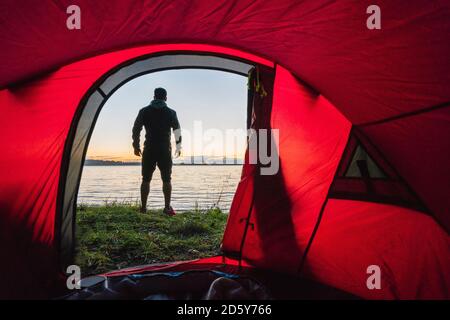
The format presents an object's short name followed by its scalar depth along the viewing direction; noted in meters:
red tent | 1.48
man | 4.72
